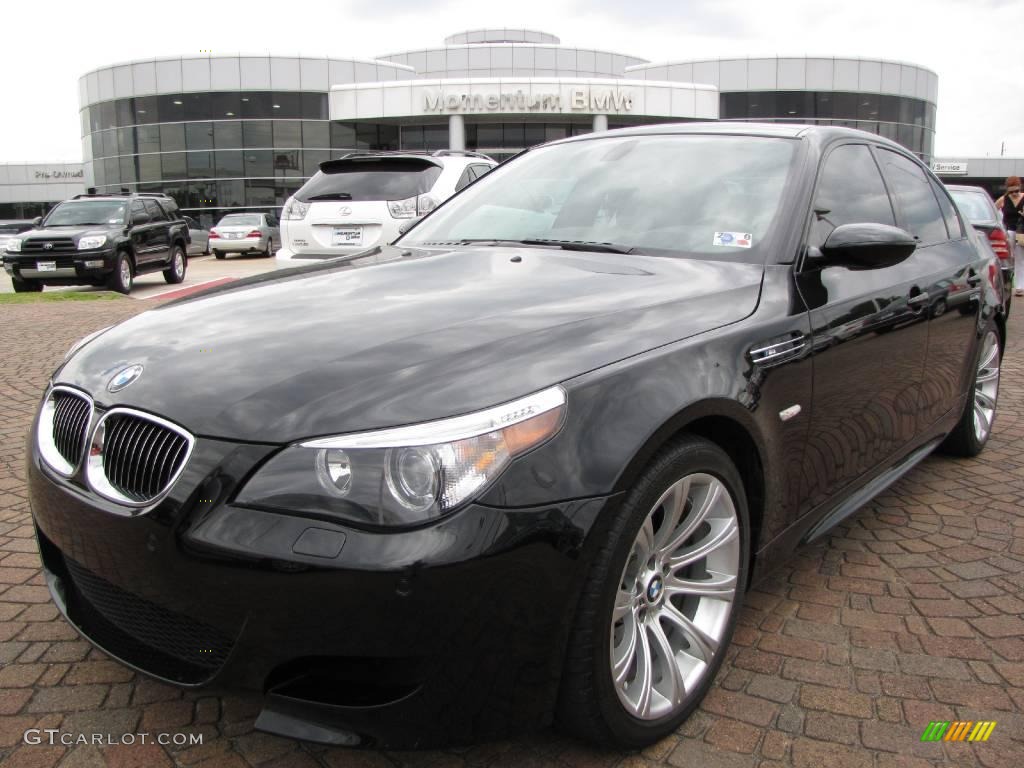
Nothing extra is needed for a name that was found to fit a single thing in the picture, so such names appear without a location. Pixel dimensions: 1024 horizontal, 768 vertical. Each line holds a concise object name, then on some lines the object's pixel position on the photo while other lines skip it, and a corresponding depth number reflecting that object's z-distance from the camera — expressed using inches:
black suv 585.6
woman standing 476.7
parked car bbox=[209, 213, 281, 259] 1077.8
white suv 353.7
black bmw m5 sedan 66.8
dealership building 1625.2
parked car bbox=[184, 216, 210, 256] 1197.7
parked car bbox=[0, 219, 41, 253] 1207.8
